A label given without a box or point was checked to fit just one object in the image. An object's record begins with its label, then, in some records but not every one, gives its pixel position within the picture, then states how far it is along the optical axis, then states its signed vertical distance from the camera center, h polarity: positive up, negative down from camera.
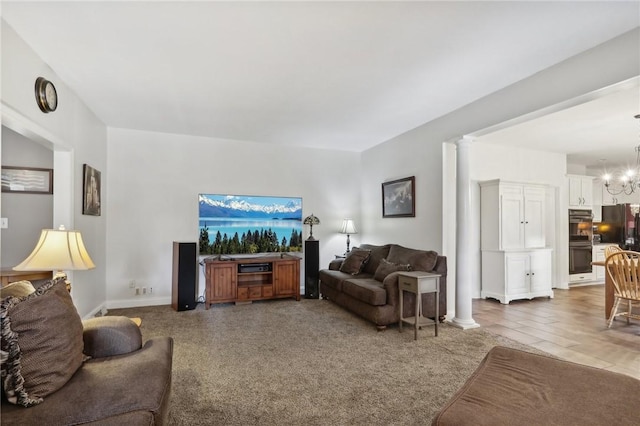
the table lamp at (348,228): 5.86 -0.15
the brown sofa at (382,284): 3.83 -0.82
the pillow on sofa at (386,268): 4.22 -0.63
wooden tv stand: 4.84 -0.90
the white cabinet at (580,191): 6.58 +0.56
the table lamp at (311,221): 5.71 -0.03
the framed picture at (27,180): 3.90 +0.47
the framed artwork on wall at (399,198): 4.82 +0.33
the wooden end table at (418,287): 3.56 -0.74
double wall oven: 6.48 -0.42
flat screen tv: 5.23 -0.08
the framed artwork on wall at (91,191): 3.81 +0.33
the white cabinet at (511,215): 5.43 +0.07
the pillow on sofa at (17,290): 1.62 -0.36
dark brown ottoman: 1.24 -0.73
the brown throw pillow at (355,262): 4.99 -0.64
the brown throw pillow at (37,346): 1.31 -0.54
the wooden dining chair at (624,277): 3.76 -0.67
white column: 4.02 -0.26
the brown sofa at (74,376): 1.30 -0.74
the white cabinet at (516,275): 5.29 -0.90
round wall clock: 2.78 +1.07
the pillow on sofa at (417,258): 4.05 -0.49
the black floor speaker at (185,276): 4.66 -0.80
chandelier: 7.31 +0.78
